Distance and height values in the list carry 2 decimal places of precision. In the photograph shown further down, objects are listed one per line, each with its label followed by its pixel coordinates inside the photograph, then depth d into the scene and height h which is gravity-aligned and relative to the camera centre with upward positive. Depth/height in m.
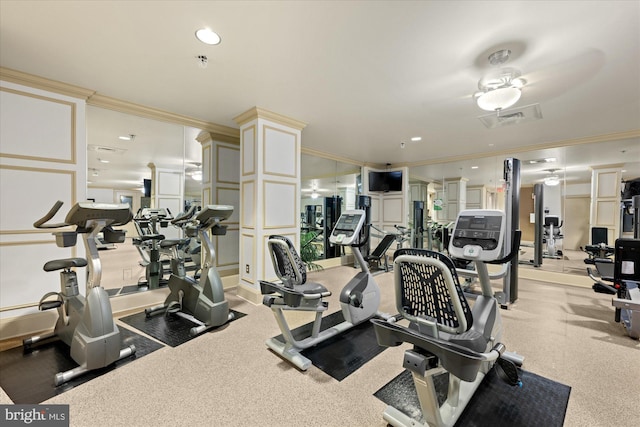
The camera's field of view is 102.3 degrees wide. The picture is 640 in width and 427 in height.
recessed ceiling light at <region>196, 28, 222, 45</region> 2.04 +1.39
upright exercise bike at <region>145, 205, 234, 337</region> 2.91 -1.04
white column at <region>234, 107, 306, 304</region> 3.71 +0.33
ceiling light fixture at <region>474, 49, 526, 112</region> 2.42 +1.24
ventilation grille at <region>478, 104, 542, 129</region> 3.05 +1.20
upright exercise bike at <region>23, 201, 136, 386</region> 2.07 -0.87
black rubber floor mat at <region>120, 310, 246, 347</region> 2.71 -1.38
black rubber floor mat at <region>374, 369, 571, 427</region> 1.66 -1.34
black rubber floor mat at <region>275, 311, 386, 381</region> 2.22 -1.37
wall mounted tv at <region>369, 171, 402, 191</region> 7.46 +0.85
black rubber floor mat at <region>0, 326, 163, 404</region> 1.89 -1.37
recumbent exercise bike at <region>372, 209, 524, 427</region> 1.31 -0.67
